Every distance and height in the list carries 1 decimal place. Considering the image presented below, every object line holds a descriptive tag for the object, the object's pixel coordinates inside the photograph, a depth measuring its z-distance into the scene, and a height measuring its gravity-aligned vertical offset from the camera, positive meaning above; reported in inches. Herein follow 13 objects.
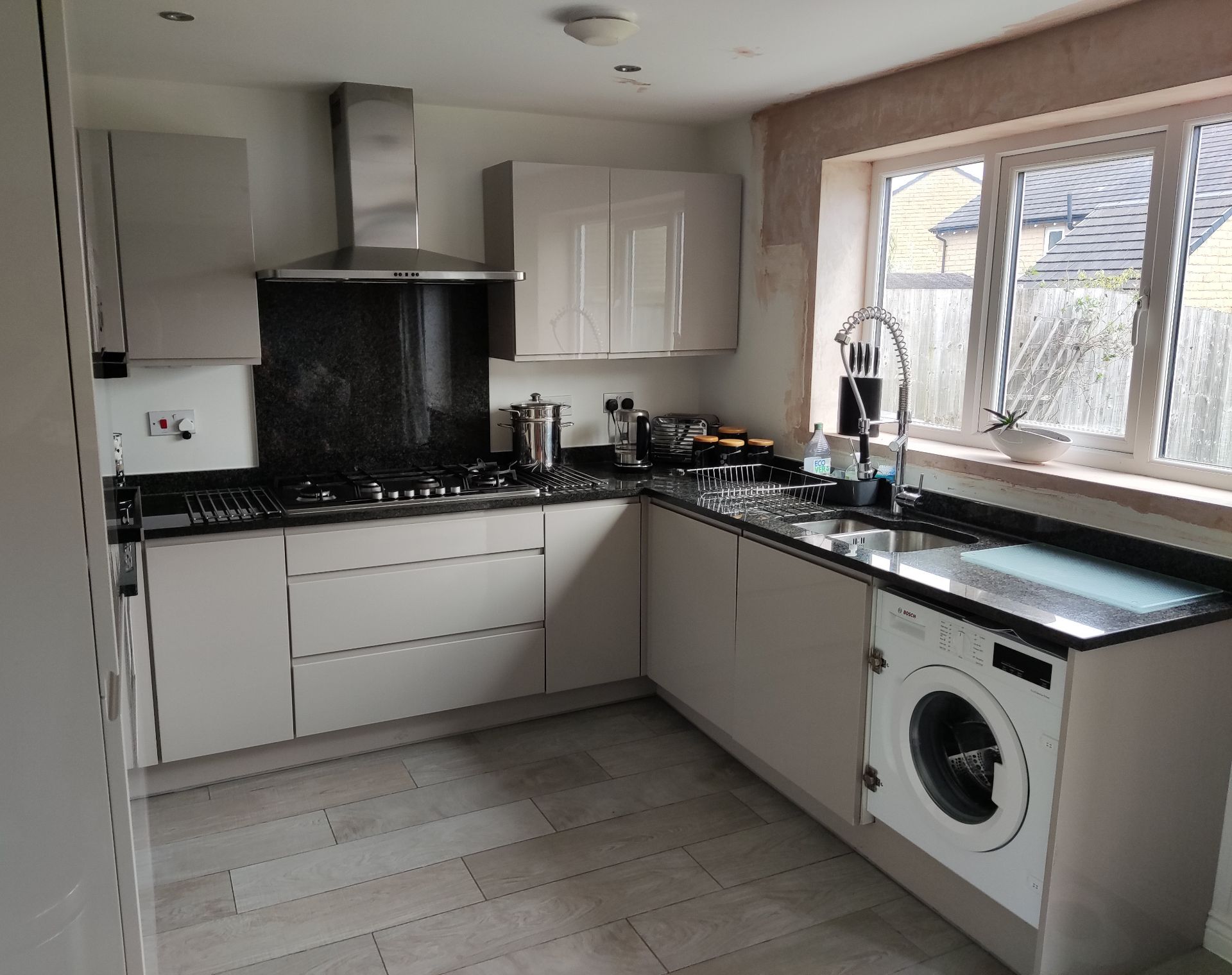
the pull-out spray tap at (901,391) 115.5 -7.3
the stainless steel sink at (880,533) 112.7 -24.5
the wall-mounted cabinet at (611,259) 135.6 +10.1
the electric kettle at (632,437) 147.7 -17.3
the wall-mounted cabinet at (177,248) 111.6 +9.0
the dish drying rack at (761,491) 121.8 -22.5
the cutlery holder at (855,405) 126.2 -9.9
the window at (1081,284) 95.9 +5.6
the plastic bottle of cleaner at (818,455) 132.9 -17.4
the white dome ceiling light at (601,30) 94.0 +29.6
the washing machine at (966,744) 78.2 -37.3
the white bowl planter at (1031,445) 109.4 -12.9
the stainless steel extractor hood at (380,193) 123.1 +17.6
